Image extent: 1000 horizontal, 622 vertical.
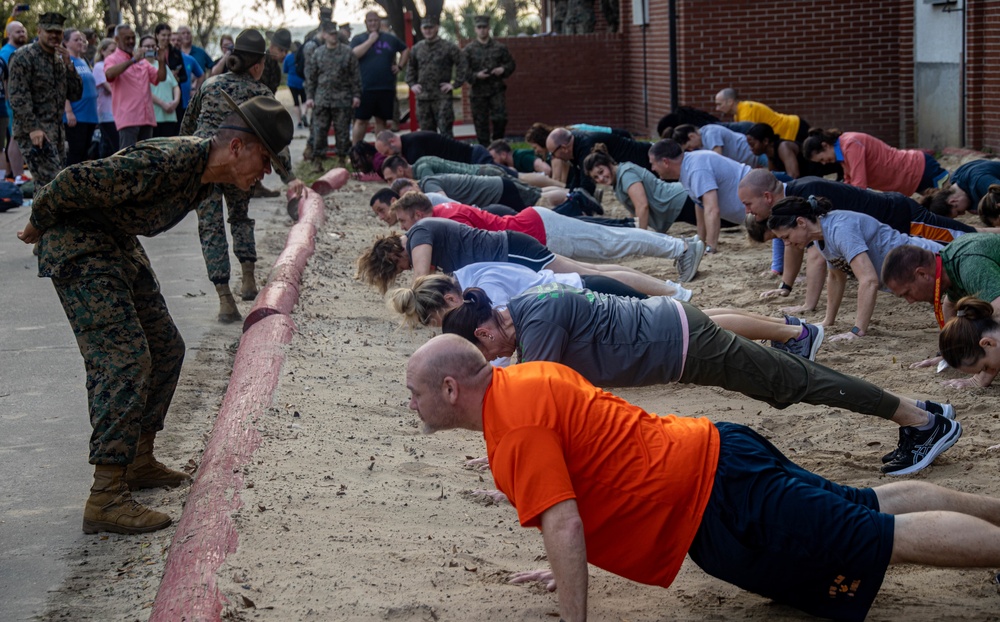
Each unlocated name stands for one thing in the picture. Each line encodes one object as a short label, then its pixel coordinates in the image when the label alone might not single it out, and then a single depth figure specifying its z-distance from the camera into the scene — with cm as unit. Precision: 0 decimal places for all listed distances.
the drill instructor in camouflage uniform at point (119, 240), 404
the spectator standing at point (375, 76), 1648
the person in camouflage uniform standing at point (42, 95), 938
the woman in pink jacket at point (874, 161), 907
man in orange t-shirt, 292
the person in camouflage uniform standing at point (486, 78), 1736
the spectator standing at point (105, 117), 1259
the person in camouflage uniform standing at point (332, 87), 1514
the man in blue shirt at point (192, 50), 1520
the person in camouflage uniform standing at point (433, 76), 1691
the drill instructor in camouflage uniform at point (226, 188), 731
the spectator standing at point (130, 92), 1173
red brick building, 1489
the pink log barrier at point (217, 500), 338
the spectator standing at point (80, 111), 1145
